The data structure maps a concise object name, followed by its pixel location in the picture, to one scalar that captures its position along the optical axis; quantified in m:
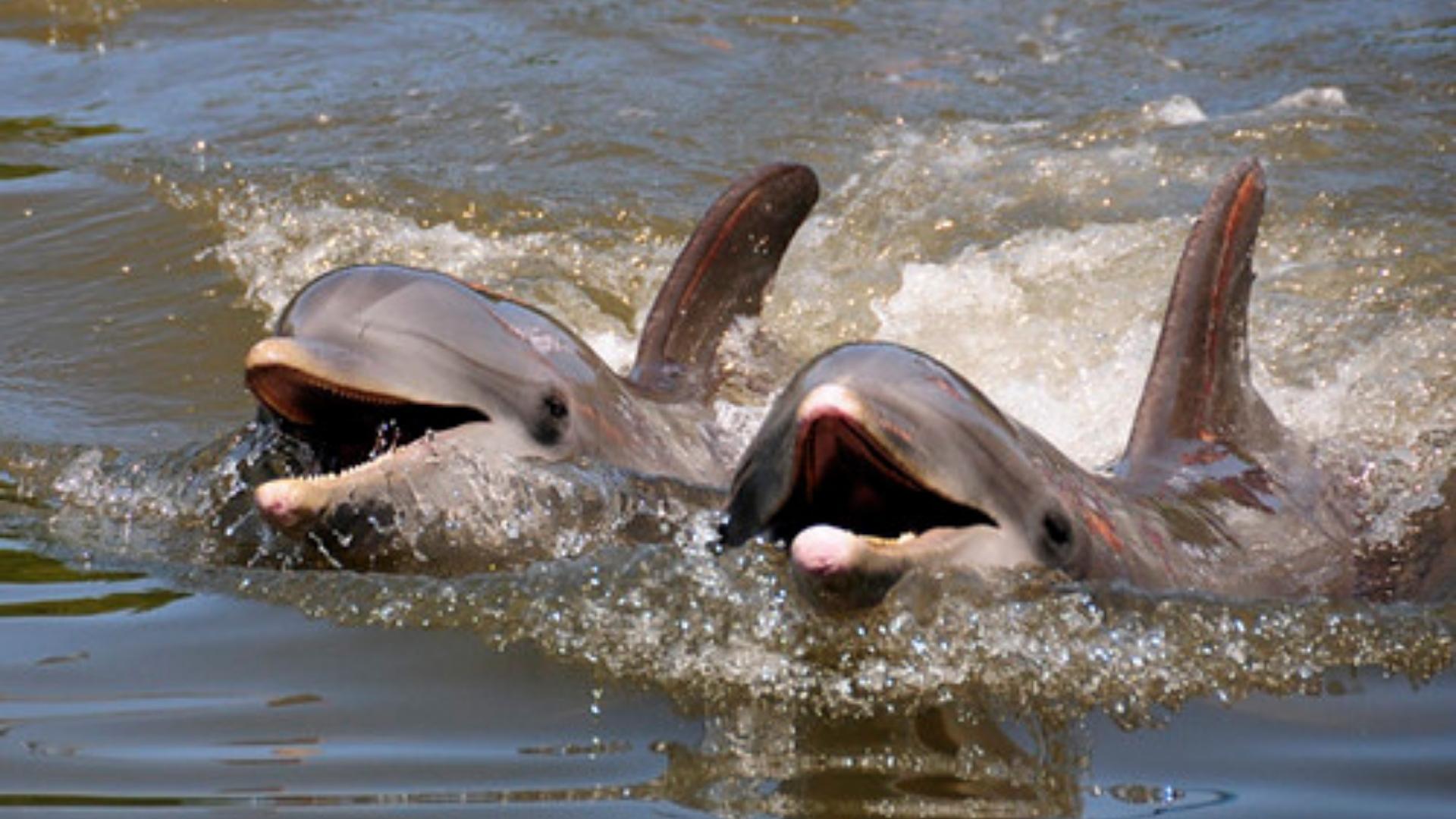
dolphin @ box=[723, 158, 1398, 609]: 10.15
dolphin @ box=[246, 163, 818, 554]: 12.39
